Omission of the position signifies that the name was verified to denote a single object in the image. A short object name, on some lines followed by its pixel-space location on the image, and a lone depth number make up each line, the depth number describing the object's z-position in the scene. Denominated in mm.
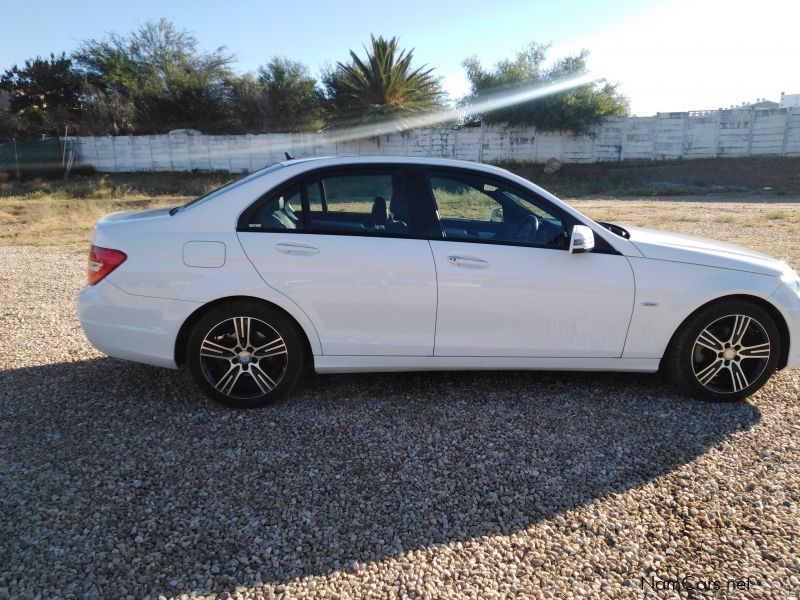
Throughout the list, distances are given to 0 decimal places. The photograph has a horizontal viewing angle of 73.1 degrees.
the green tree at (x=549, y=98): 29953
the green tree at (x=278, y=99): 36344
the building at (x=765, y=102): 50222
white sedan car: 3422
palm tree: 29625
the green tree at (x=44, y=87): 35594
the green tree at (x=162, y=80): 35250
